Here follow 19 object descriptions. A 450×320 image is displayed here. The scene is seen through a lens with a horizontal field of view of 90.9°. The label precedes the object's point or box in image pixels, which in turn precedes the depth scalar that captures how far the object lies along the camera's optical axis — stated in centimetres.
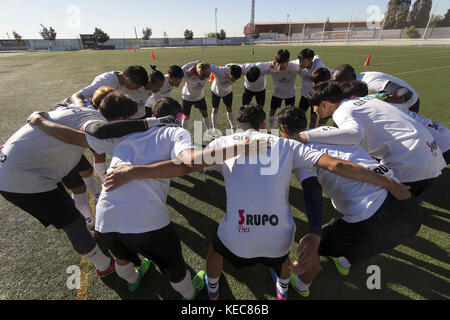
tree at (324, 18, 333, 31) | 7694
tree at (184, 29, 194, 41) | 7438
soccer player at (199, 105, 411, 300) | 166
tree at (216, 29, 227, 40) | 7581
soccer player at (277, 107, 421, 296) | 176
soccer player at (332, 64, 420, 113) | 330
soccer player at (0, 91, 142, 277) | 208
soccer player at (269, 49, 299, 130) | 540
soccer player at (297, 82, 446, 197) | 238
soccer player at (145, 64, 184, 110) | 468
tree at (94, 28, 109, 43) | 6344
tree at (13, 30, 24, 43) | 6198
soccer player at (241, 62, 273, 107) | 543
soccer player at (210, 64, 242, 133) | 522
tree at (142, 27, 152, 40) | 7886
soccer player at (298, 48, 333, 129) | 521
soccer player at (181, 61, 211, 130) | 520
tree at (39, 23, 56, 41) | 6347
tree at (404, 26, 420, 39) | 4554
